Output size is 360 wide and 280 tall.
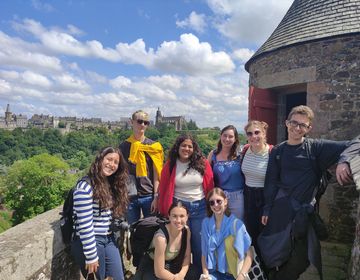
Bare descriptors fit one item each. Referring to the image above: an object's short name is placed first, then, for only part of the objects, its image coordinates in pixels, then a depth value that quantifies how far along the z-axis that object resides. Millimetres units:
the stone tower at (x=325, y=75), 5613
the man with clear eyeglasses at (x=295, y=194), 2705
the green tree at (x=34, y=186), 28384
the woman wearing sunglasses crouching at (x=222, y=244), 2779
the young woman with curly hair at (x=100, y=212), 2533
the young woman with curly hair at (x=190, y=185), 3098
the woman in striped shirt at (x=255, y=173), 3043
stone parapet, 2260
